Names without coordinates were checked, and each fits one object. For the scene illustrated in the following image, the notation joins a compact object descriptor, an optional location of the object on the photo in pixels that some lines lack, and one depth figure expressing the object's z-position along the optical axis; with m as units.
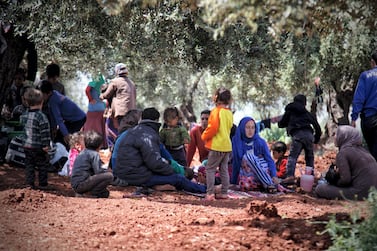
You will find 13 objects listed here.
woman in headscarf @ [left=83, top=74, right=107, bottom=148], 24.92
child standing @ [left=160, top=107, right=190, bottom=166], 18.82
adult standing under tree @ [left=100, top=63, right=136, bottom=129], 21.34
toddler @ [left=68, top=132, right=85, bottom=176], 20.11
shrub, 8.24
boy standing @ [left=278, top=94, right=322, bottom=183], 19.97
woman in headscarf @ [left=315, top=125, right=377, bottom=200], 14.75
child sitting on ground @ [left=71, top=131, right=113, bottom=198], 15.22
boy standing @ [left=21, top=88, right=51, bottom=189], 16.56
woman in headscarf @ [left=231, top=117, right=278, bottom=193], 18.34
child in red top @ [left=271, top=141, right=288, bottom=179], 20.75
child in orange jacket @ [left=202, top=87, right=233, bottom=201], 16.36
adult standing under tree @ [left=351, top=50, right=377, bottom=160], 16.53
